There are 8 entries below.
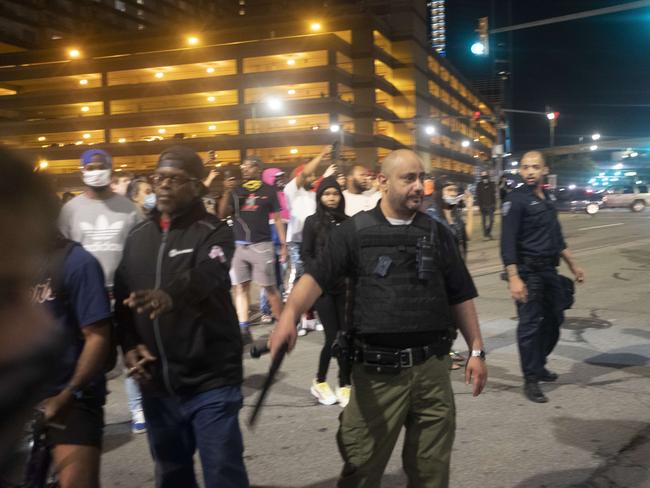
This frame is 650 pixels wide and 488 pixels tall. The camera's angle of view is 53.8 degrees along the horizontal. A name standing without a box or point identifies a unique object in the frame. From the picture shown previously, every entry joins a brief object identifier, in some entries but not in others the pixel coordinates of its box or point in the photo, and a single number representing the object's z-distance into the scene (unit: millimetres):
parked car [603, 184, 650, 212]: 37312
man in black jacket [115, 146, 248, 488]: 2820
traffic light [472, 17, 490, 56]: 17298
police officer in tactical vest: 3014
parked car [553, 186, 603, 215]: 36594
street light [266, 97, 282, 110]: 58031
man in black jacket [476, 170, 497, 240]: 21078
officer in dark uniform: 5441
